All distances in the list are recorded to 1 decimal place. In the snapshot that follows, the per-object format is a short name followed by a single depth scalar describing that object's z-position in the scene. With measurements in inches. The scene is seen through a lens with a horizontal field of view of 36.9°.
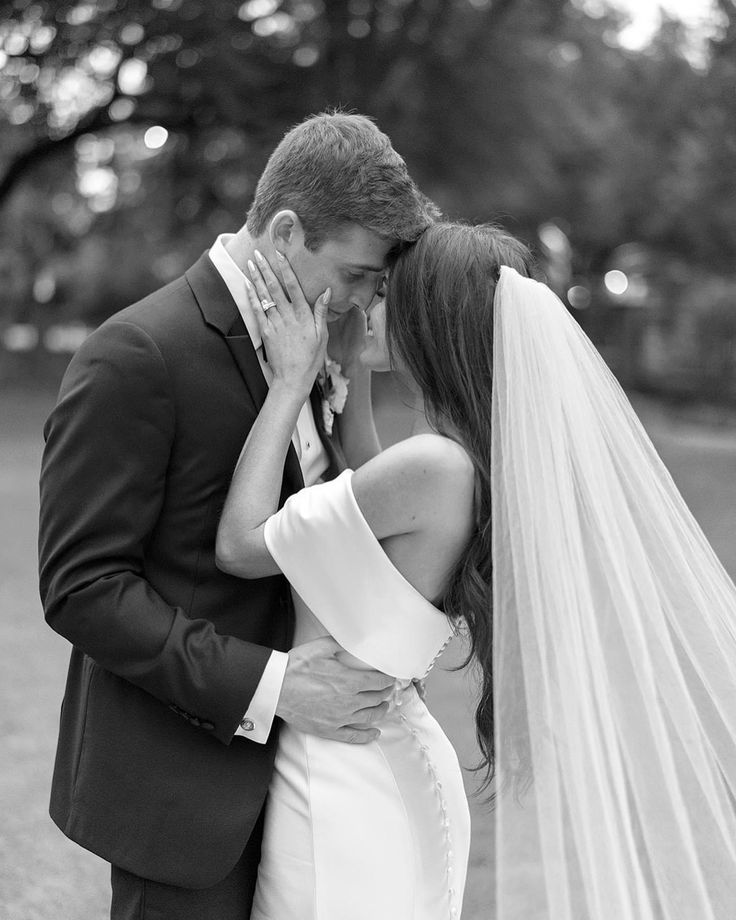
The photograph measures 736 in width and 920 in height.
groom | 86.0
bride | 83.4
